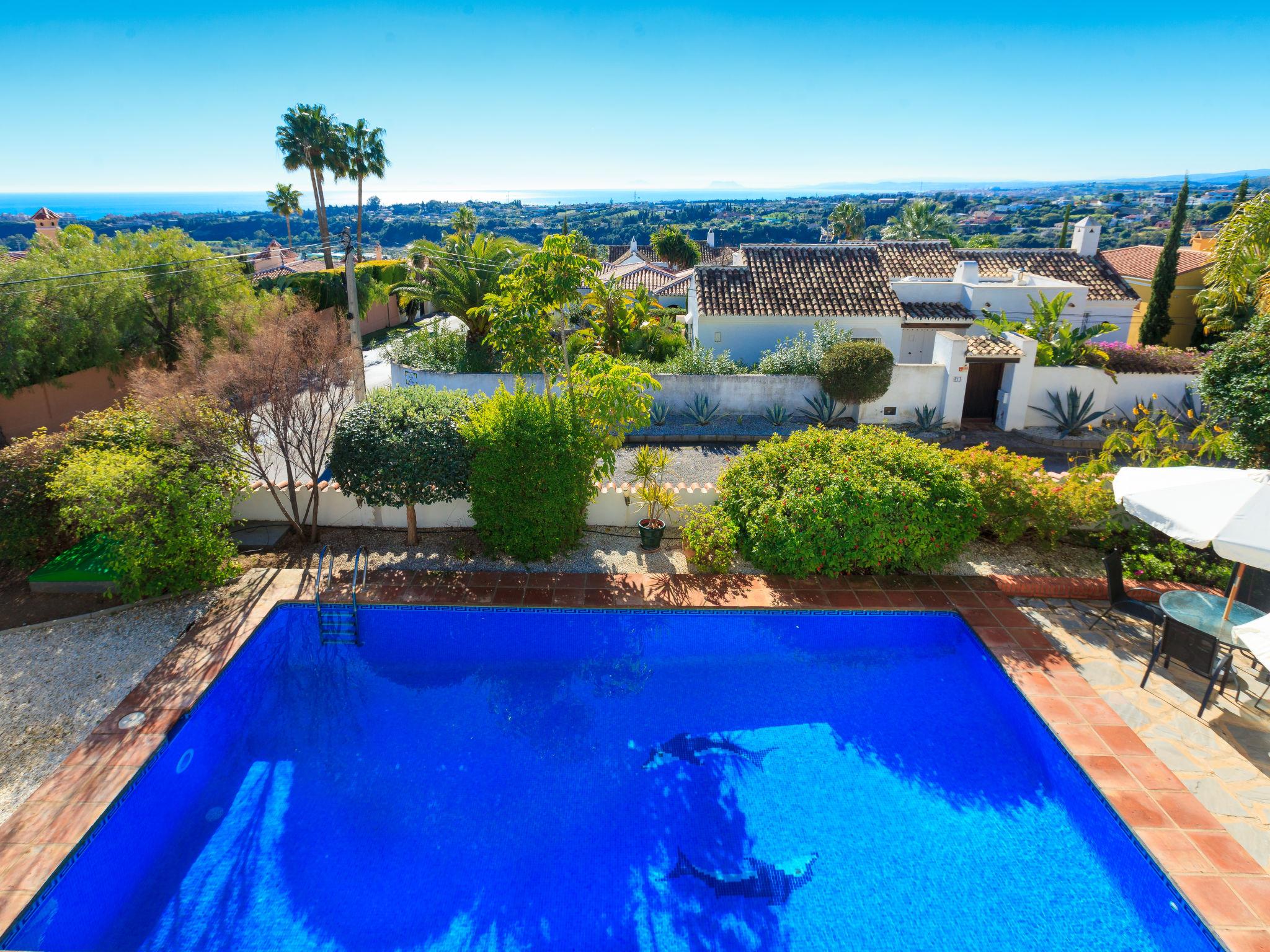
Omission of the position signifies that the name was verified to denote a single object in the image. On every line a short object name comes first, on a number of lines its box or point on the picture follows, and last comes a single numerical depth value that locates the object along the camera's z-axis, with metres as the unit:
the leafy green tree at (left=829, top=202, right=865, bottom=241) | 68.94
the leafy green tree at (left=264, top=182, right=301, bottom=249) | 50.22
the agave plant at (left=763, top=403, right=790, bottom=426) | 19.86
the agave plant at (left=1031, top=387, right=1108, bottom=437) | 18.73
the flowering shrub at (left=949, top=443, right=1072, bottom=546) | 11.12
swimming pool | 6.15
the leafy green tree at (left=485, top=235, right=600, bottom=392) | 11.43
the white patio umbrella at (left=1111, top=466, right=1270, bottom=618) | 7.32
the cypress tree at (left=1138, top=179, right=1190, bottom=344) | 27.62
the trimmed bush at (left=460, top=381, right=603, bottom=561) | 10.64
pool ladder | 9.92
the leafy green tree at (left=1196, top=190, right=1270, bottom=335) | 13.62
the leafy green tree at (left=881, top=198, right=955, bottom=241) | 51.69
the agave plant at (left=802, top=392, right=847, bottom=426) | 19.89
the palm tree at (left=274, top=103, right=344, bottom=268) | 35.62
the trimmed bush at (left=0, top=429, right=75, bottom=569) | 10.14
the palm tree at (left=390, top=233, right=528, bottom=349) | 22.25
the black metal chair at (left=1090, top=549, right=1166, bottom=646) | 9.04
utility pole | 17.22
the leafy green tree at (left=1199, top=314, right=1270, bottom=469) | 11.60
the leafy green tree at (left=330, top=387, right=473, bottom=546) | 10.82
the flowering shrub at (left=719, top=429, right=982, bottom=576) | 9.96
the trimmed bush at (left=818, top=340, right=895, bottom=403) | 18.73
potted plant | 11.90
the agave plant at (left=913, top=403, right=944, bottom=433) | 19.39
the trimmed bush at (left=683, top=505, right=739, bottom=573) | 10.77
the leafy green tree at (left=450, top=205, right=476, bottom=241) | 51.97
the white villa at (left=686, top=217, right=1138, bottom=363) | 22.75
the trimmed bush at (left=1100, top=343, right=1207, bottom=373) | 19.25
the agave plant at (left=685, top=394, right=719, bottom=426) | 20.05
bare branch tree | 10.55
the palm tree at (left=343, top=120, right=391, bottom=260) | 39.19
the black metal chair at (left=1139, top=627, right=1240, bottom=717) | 7.73
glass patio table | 8.08
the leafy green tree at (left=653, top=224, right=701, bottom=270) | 62.03
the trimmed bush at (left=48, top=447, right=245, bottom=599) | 9.30
